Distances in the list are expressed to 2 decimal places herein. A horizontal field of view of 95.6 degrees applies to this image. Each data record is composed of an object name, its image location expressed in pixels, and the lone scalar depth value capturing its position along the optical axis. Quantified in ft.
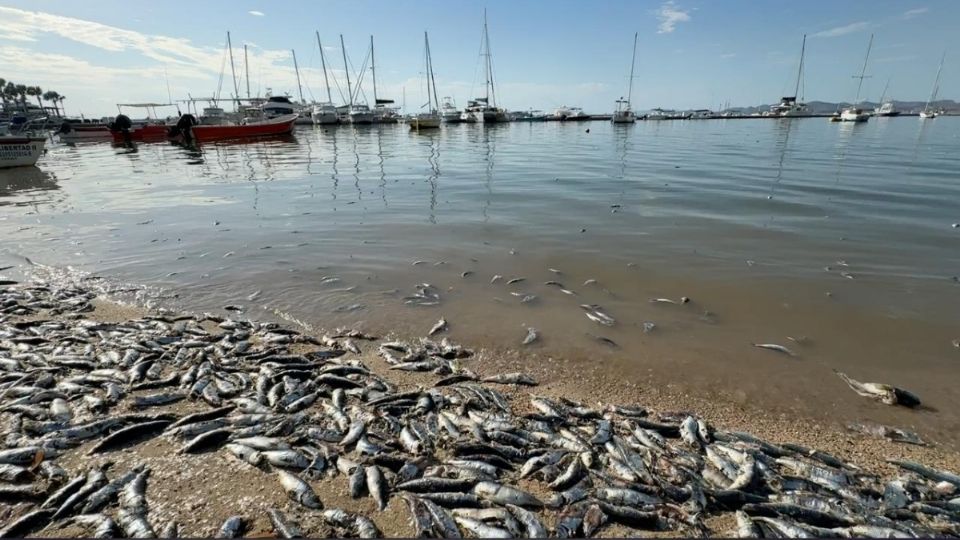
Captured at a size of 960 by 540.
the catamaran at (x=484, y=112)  336.08
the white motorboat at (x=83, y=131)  209.77
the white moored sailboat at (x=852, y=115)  303.33
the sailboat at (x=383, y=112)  329.29
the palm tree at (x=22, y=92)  355.97
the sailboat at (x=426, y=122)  268.50
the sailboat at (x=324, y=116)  306.35
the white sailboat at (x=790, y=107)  404.16
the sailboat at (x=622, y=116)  328.49
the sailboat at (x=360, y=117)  304.71
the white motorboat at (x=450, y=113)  346.95
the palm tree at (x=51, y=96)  385.58
